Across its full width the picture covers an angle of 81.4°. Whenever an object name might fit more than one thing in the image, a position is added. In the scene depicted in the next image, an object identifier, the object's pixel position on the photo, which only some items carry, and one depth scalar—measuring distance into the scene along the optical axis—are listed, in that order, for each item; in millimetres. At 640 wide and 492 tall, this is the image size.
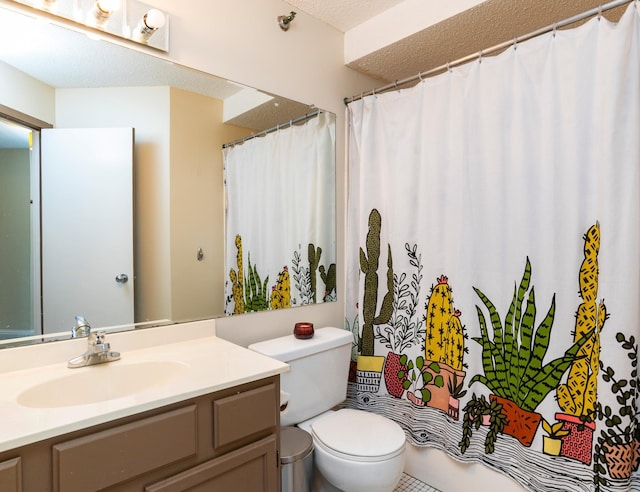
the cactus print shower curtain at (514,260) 1315
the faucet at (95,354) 1216
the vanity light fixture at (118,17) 1255
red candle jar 1803
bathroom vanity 841
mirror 1241
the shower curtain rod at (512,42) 1363
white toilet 1449
